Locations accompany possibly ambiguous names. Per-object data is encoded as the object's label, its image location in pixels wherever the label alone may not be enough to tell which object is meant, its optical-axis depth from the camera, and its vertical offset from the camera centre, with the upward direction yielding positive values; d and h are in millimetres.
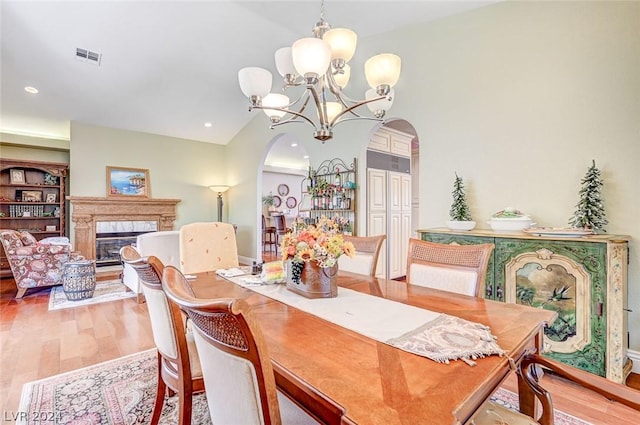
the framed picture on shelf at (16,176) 5809 +774
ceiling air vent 4000 +2146
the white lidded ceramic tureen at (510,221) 2619 -91
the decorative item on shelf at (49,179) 6086 +741
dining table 708 -451
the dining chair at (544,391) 879 -568
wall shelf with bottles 4406 +325
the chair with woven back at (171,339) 1242 -542
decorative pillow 4367 -340
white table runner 977 -442
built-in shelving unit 5746 +379
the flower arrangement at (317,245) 1529 -167
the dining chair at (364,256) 2223 -328
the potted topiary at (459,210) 3008 +12
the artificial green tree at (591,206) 2367 +28
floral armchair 4082 -602
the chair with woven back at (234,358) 679 -357
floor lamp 6884 +542
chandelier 1757 +919
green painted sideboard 2035 -574
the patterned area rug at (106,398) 1785 -1180
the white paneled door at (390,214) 4621 -40
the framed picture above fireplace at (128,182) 6074 +675
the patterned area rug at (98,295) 3896 -1132
